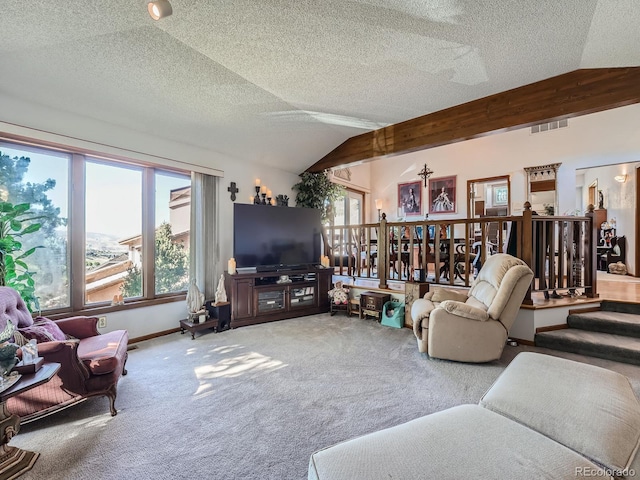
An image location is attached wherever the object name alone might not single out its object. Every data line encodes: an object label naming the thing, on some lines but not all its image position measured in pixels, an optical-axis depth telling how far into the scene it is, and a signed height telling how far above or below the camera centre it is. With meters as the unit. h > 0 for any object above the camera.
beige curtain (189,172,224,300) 4.08 +0.09
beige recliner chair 2.80 -0.85
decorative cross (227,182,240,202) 4.53 +0.81
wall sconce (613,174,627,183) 5.79 +1.25
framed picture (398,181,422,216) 7.11 +1.06
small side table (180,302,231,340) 3.67 -1.10
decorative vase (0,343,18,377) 1.55 -0.65
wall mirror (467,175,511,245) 6.04 +0.90
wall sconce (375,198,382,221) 6.96 +0.87
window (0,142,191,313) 2.92 +0.21
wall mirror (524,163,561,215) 5.57 +1.01
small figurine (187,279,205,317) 3.76 -0.82
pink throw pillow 2.07 -0.70
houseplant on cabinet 5.51 +0.96
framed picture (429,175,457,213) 6.60 +1.05
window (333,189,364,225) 7.40 +0.83
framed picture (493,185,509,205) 6.05 +0.94
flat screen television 4.31 +0.06
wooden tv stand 4.12 -0.87
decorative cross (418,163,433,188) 6.81 +1.60
